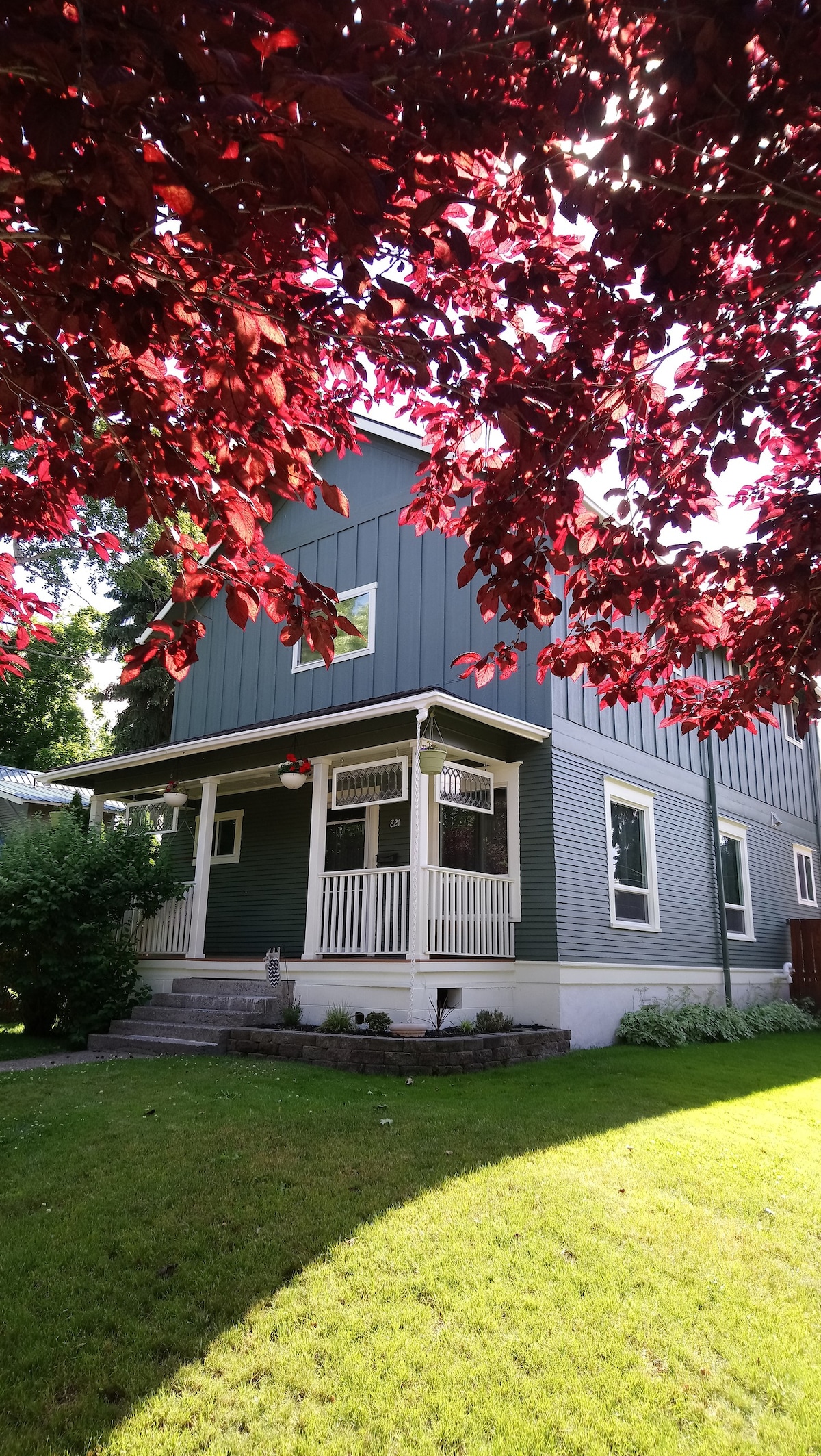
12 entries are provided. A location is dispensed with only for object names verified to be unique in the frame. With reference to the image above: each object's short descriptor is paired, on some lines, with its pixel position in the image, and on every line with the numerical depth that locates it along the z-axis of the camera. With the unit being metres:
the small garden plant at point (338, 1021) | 9.08
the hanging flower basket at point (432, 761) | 9.30
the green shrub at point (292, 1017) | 9.72
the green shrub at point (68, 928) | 10.16
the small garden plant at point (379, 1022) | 8.96
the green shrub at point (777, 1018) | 14.45
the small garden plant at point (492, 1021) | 9.57
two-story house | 9.94
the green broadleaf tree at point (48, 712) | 31.42
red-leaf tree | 2.05
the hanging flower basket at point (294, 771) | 10.96
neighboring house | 20.27
